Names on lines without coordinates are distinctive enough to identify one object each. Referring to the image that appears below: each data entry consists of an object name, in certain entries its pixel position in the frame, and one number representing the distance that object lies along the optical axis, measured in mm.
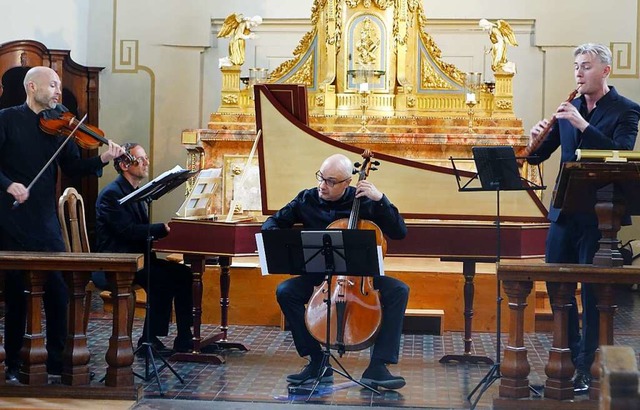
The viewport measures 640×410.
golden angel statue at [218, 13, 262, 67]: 8461
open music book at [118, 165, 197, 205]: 4621
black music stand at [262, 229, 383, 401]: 4312
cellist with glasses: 4688
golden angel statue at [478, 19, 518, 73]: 8312
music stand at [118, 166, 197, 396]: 4617
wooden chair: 5402
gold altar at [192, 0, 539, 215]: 8211
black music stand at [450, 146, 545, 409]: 4465
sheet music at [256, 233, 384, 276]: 4516
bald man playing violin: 4625
